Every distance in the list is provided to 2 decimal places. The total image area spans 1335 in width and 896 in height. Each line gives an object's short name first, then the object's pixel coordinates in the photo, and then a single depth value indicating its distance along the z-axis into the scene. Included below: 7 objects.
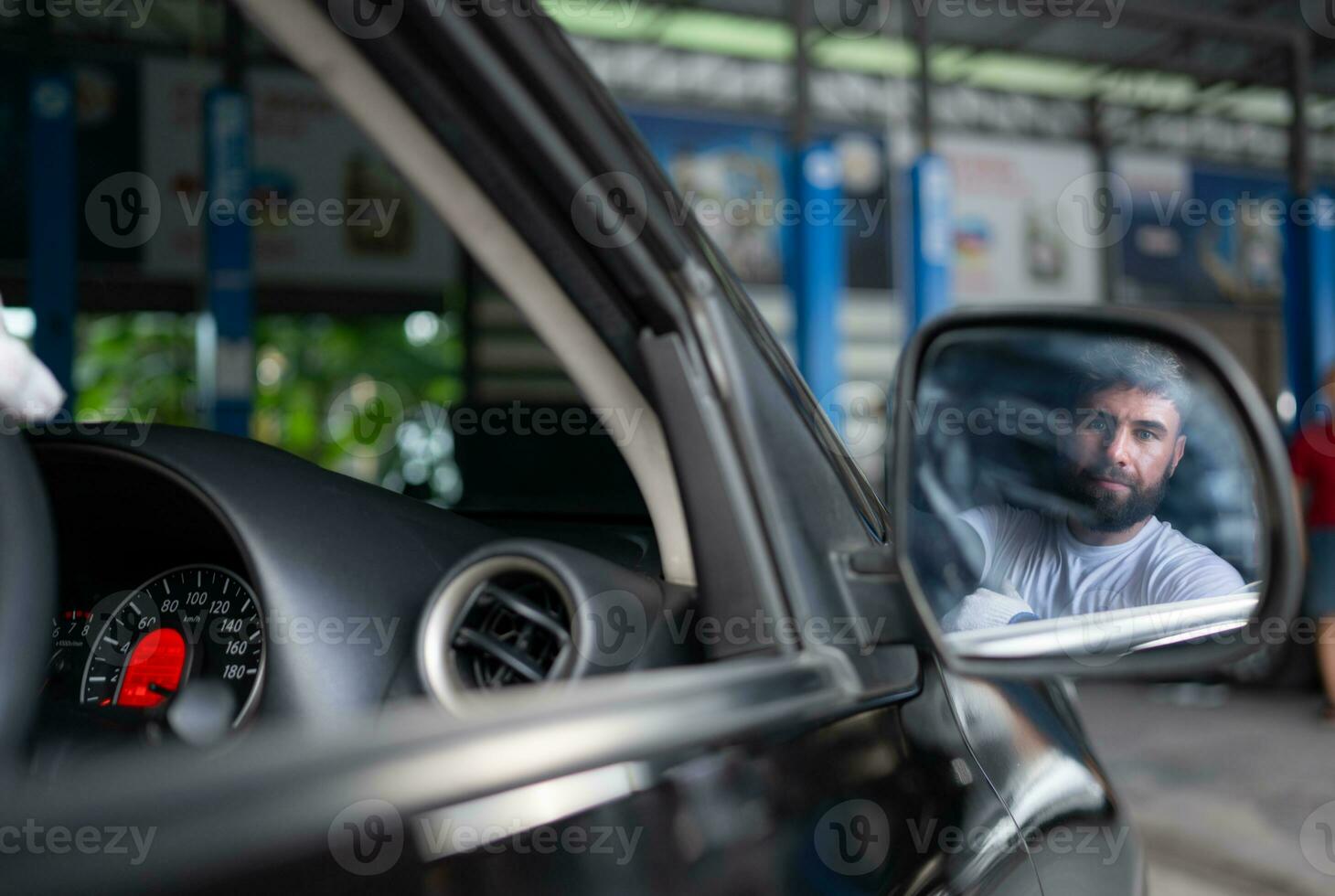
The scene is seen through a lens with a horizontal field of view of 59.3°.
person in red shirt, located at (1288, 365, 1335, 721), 5.64
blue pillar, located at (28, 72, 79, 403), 6.37
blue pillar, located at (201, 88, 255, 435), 6.46
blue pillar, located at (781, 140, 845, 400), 6.96
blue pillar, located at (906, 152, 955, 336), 7.10
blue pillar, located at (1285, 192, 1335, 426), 8.02
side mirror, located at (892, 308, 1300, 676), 0.86
